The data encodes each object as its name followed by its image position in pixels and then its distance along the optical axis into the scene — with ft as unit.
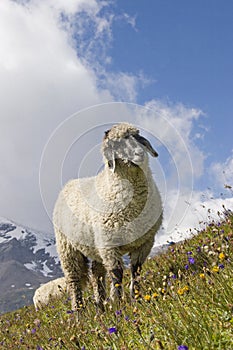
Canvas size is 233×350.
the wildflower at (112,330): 11.17
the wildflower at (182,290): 11.73
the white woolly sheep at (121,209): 22.65
